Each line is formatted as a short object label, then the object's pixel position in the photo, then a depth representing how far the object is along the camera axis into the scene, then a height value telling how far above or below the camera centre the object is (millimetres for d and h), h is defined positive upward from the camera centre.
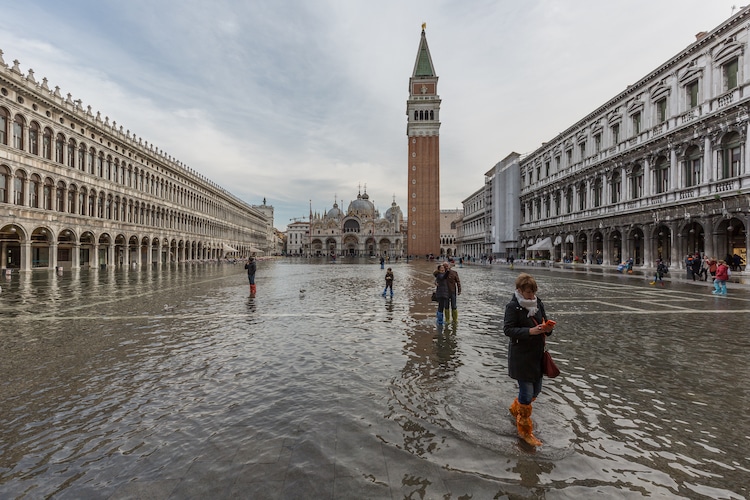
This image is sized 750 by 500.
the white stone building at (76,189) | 27469 +6158
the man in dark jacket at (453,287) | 8898 -827
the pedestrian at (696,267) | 20656 -720
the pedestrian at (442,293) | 8859 -949
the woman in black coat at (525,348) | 3729 -960
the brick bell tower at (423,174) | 82750 +17844
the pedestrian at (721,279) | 14001 -943
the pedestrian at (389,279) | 13758 -962
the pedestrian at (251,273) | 14852 -818
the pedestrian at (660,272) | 19359 -931
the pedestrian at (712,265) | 17719 -522
